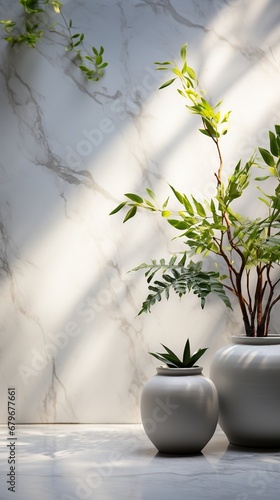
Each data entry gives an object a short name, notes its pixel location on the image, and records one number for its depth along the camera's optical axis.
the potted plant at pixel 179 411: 1.45
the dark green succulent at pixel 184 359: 1.54
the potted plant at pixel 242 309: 1.51
